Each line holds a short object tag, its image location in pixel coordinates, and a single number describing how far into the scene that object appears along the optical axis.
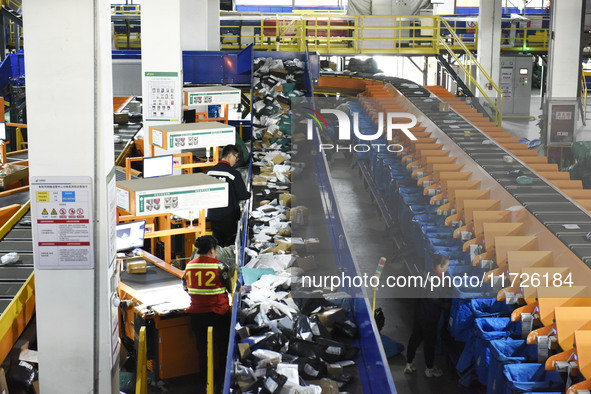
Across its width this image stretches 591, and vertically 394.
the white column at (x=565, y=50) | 14.64
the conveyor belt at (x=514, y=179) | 7.71
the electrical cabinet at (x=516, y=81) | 22.02
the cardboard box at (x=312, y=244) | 9.76
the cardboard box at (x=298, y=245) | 9.46
